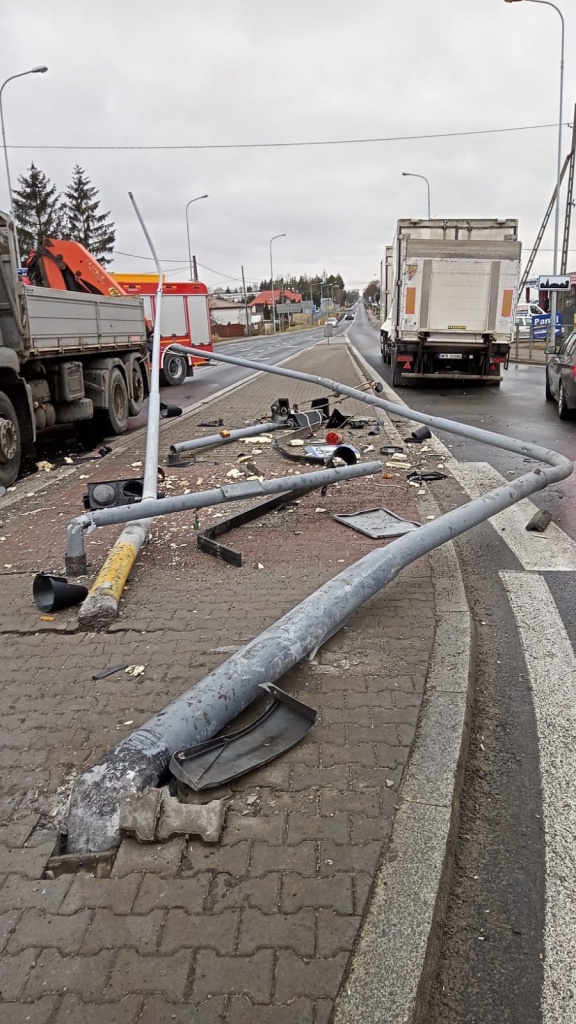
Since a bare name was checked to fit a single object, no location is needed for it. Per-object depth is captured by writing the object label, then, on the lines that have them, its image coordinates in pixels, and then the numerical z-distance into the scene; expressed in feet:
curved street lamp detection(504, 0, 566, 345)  73.97
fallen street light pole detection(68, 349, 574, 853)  7.87
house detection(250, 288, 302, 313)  416.56
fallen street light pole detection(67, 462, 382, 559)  15.55
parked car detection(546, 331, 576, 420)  36.70
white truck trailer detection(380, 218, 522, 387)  52.06
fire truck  71.46
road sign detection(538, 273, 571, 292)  68.64
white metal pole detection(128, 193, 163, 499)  19.34
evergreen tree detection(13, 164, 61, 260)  184.44
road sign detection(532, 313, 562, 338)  86.65
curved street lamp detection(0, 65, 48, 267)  69.13
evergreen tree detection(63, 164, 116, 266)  205.87
